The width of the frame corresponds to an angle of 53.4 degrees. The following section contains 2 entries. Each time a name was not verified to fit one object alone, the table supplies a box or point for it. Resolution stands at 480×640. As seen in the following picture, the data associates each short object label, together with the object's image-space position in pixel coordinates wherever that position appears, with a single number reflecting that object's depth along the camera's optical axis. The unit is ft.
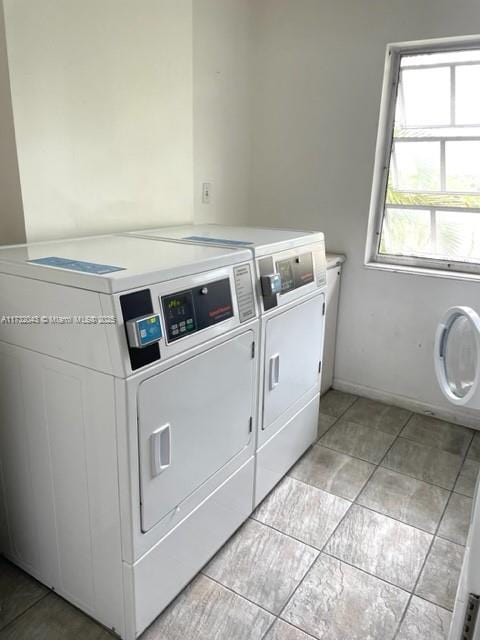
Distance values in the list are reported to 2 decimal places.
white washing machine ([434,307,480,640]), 3.84
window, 8.87
